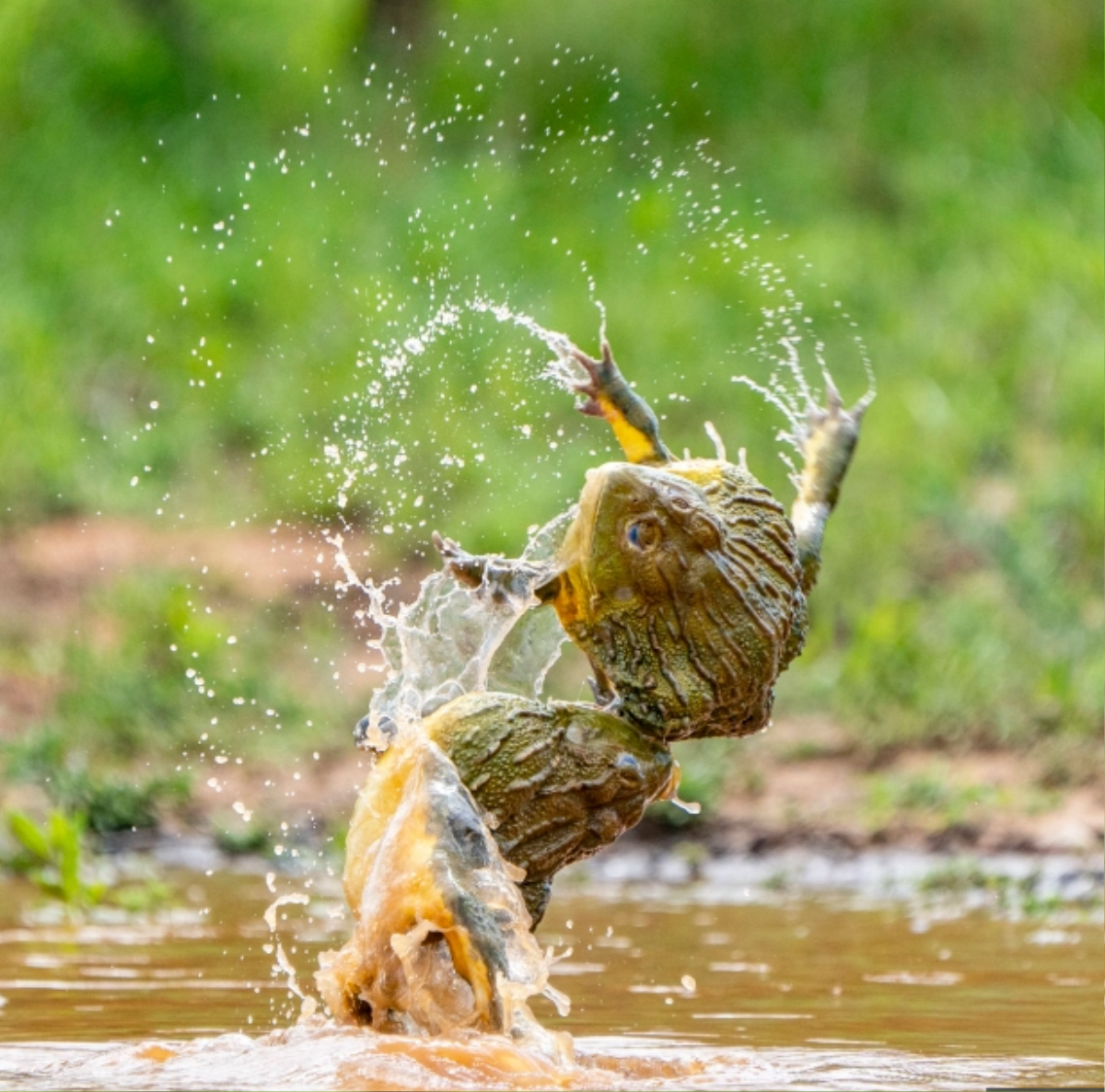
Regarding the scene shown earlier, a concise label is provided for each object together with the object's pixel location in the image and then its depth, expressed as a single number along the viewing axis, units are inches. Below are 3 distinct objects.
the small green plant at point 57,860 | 527.5
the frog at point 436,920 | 325.1
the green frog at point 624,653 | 336.5
